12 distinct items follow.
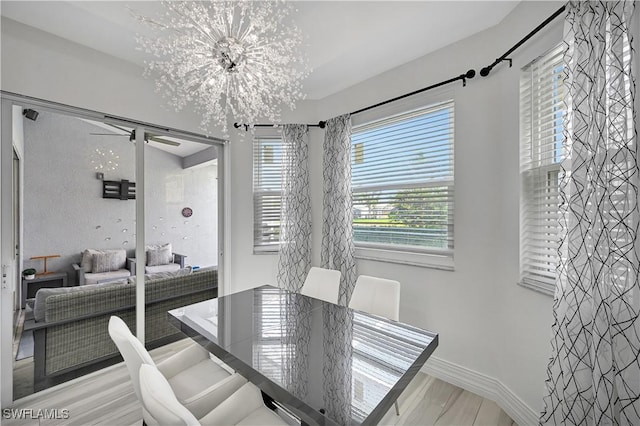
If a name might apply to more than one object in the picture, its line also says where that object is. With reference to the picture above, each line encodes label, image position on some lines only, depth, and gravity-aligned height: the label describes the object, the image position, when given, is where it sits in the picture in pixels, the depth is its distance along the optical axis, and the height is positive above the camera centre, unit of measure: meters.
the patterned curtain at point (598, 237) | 1.02 -0.11
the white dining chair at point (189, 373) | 1.08 -0.87
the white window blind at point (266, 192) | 3.32 +0.26
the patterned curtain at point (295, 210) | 3.12 +0.03
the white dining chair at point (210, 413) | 0.70 -0.80
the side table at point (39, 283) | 1.98 -0.57
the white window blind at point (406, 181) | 2.26 +0.30
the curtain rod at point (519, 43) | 1.40 +1.07
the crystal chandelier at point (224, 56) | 1.50 +1.00
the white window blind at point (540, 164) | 1.55 +0.31
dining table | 0.92 -0.68
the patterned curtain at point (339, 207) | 2.78 +0.06
